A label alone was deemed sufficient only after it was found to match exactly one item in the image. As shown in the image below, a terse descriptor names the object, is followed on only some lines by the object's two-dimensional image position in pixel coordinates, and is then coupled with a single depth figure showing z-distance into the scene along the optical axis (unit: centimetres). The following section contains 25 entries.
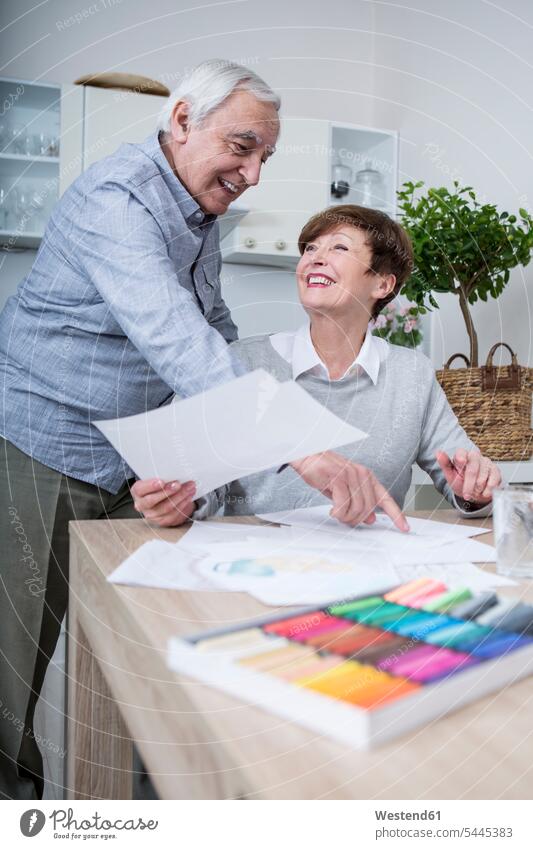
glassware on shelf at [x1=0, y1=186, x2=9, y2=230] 208
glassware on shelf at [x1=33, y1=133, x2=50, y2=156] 213
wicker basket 159
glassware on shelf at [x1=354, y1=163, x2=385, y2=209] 240
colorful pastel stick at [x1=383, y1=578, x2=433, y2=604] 50
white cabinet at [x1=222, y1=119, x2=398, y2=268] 228
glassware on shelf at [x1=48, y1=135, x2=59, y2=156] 213
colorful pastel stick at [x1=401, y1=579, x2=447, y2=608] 49
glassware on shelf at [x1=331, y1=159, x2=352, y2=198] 236
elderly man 98
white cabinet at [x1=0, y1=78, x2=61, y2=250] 210
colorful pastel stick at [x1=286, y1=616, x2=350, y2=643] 41
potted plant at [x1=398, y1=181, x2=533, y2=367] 159
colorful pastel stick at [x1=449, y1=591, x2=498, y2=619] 44
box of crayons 34
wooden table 31
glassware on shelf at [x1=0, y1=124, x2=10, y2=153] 216
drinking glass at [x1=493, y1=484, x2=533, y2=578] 67
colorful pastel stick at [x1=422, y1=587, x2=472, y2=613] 47
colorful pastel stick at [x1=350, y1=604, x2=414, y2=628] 43
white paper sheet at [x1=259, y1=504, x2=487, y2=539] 86
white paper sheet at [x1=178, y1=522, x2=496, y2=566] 72
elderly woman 118
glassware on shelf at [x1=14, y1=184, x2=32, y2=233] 211
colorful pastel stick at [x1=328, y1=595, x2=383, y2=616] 46
